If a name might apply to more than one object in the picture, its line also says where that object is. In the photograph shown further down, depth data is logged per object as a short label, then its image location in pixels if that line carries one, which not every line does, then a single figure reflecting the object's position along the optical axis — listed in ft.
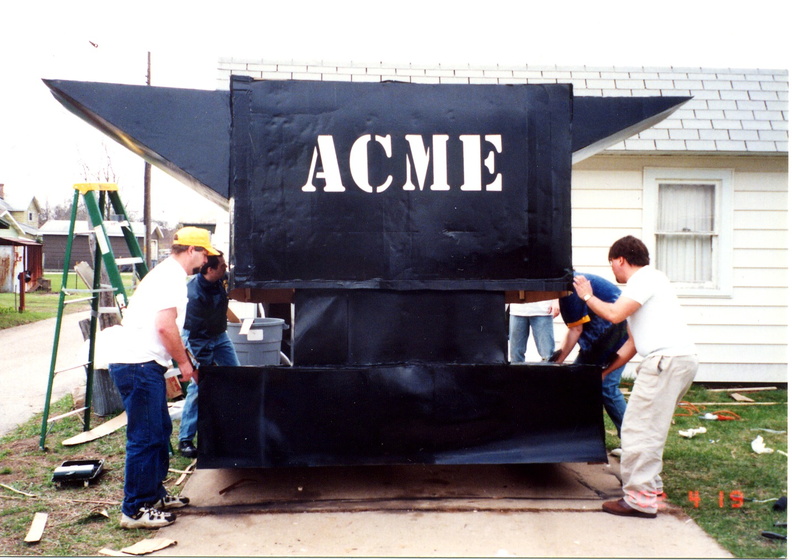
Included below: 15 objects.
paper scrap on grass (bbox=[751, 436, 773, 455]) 17.76
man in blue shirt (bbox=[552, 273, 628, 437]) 16.72
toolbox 15.03
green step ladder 18.11
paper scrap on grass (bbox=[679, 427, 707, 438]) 19.57
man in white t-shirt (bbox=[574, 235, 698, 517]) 12.94
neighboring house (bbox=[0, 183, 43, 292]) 94.48
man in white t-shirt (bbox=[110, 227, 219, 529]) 12.75
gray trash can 20.88
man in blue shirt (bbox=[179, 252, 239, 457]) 17.28
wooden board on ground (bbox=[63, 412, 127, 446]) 18.60
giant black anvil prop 13.50
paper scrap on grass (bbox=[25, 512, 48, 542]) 12.12
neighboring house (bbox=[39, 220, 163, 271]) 171.63
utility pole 72.13
